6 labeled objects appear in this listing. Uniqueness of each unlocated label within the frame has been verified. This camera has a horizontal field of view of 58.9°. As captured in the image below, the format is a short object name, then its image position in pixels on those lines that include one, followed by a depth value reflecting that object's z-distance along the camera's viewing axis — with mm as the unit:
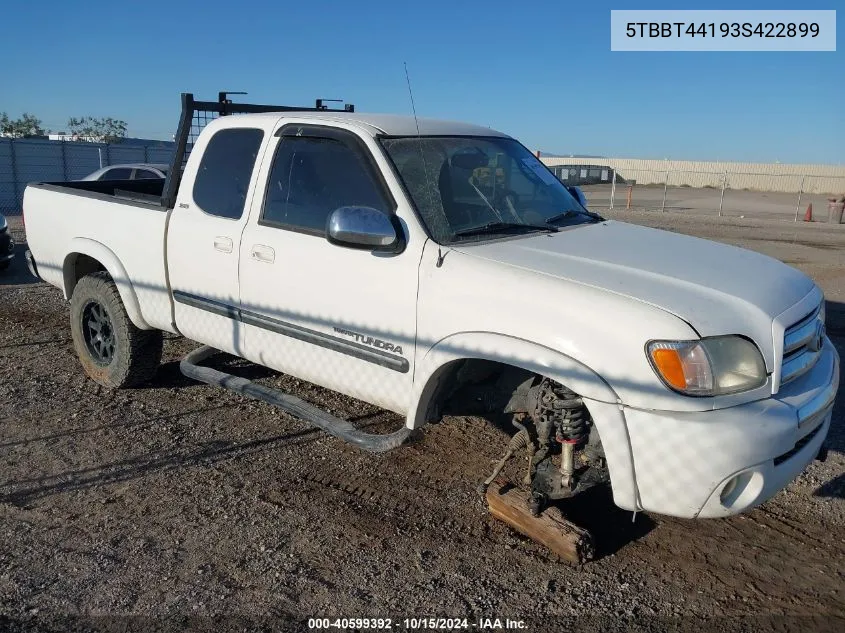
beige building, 46375
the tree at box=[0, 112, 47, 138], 58972
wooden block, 3498
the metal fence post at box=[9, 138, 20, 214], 23255
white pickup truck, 3006
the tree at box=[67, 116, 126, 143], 64206
